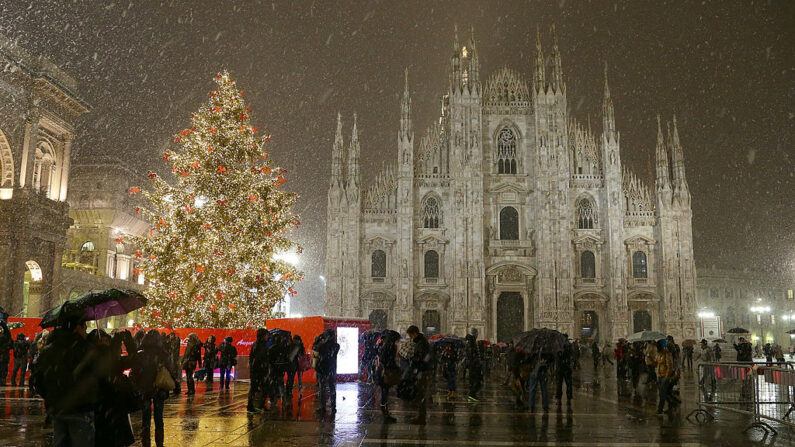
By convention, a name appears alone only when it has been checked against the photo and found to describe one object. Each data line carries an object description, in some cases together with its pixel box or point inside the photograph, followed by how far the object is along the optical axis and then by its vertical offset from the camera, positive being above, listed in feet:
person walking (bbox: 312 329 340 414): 39.06 -2.87
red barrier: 59.41 -1.61
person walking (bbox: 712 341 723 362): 95.46 -3.96
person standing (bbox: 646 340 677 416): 40.88 -3.08
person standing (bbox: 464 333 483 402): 48.01 -3.80
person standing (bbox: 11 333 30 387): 54.29 -3.36
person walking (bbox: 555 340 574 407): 46.26 -3.46
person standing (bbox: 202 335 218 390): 55.36 -3.50
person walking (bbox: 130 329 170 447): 25.54 -2.32
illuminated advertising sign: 61.16 -2.99
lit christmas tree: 64.39 +9.34
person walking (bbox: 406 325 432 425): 37.96 -2.42
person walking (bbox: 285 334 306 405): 40.77 -2.49
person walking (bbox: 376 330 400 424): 36.52 -2.57
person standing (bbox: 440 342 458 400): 50.29 -3.46
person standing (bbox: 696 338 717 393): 38.69 -3.24
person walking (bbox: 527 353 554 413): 42.73 -3.64
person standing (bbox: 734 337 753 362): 59.34 -2.42
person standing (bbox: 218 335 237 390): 53.26 -3.33
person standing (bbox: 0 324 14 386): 51.96 -2.59
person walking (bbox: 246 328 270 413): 37.73 -2.83
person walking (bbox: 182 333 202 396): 47.67 -3.13
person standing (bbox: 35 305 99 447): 17.90 -1.95
